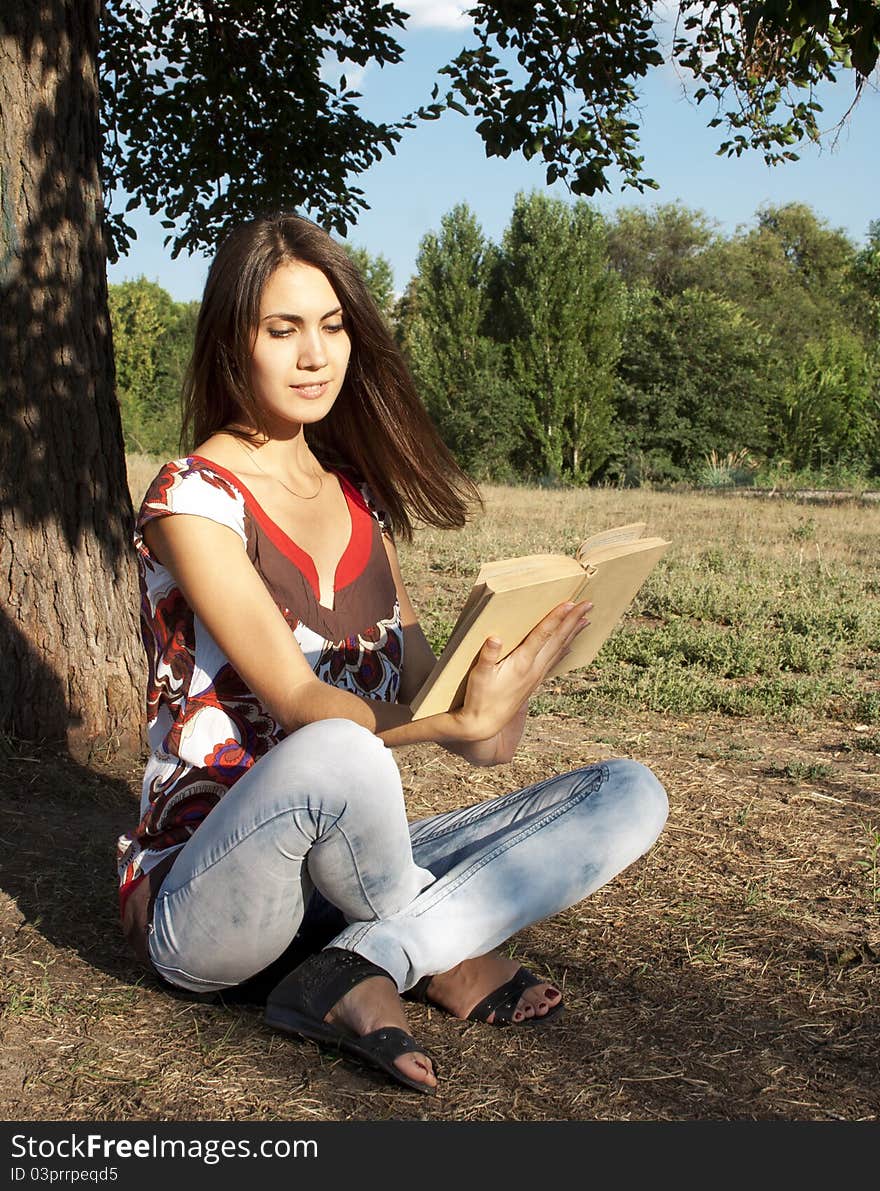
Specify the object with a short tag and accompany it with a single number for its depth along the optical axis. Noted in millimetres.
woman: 2271
